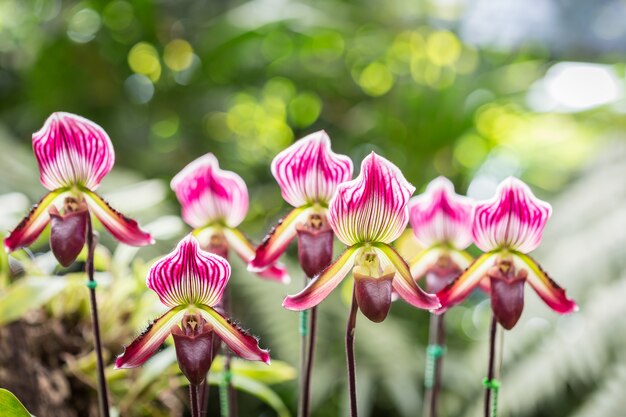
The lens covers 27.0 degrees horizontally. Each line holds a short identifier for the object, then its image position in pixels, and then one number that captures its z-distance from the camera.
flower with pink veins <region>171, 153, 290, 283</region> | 0.81
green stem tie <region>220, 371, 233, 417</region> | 0.80
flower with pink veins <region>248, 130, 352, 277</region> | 0.75
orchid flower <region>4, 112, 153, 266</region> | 0.74
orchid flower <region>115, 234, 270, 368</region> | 0.70
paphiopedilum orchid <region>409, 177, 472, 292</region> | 0.82
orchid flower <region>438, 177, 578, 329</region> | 0.74
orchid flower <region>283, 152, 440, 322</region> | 0.69
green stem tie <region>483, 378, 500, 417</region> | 0.75
